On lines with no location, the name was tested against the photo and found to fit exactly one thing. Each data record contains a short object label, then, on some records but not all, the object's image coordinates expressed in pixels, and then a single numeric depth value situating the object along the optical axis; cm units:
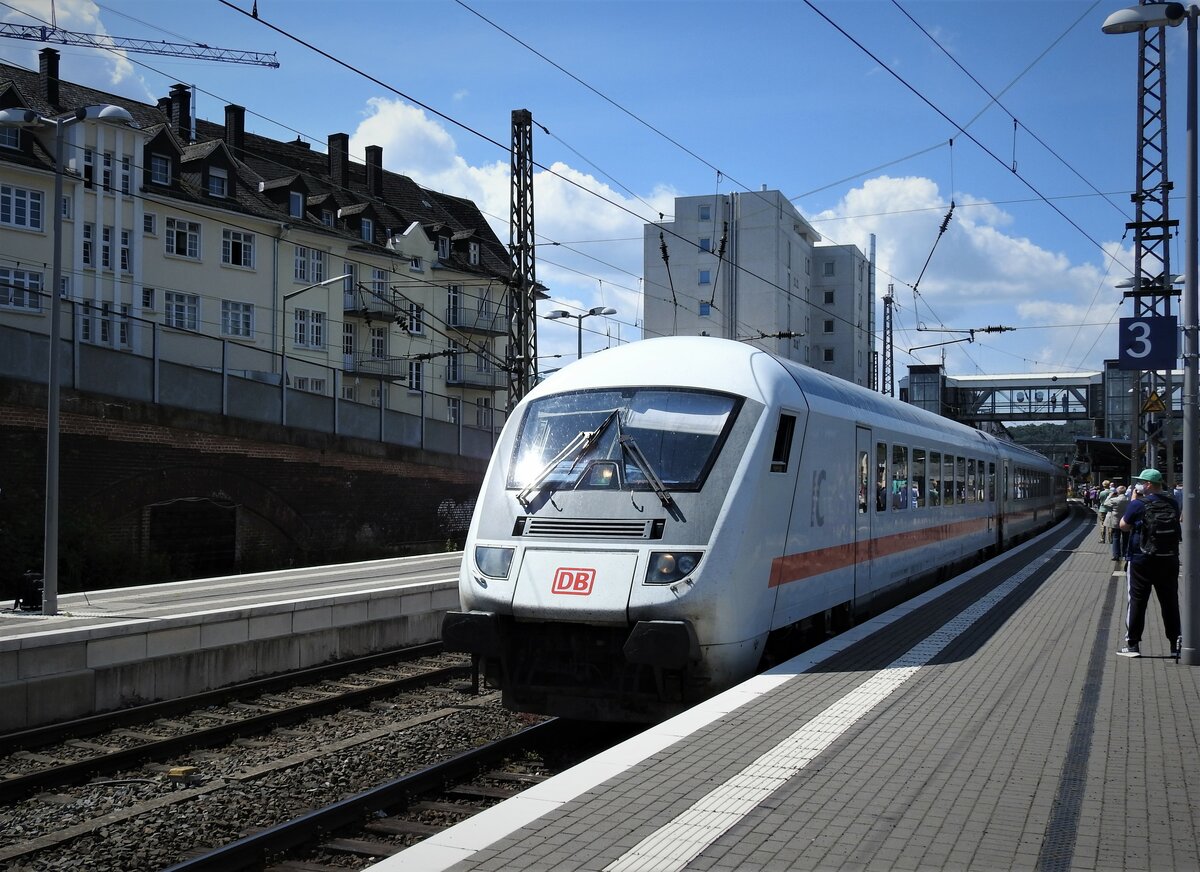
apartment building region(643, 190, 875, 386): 6162
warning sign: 2245
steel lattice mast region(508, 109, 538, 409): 2434
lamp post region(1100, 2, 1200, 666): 985
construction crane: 5106
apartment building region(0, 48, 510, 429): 3209
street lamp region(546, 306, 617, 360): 3288
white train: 855
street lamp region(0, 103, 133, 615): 1358
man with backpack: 975
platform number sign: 1195
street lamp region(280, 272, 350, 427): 2616
